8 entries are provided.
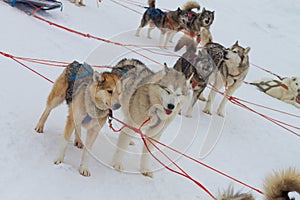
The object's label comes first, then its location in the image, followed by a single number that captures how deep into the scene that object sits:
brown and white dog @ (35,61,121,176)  4.41
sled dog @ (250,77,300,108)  11.42
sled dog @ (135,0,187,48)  12.45
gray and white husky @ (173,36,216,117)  7.73
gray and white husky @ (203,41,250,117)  7.90
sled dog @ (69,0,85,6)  13.65
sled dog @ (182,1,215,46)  11.94
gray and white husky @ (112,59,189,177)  4.88
